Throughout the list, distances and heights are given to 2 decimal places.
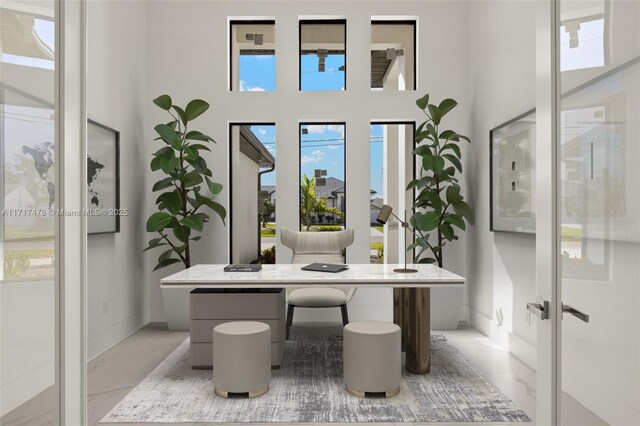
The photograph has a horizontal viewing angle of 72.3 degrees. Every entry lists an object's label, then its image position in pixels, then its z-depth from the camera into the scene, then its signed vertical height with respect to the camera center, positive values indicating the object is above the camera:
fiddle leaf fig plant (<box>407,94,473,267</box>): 4.10 +0.13
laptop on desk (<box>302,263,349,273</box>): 3.17 -0.44
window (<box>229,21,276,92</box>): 4.84 +1.69
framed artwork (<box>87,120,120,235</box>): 3.47 +0.25
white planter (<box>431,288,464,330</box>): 4.50 -1.04
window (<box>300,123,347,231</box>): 4.82 +0.41
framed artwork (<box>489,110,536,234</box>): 3.23 +0.27
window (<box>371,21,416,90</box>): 4.86 +1.78
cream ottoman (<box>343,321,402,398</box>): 2.68 -0.94
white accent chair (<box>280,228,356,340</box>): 3.96 -0.37
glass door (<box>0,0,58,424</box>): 0.86 -0.01
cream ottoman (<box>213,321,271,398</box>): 2.67 -0.95
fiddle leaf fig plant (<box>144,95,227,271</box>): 3.98 +0.23
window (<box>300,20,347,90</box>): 4.80 +1.69
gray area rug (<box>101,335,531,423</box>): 2.45 -1.18
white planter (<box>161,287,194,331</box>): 4.49 -1.05
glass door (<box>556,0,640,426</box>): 0.91 -0.01
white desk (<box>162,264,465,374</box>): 2.85 -0.48
